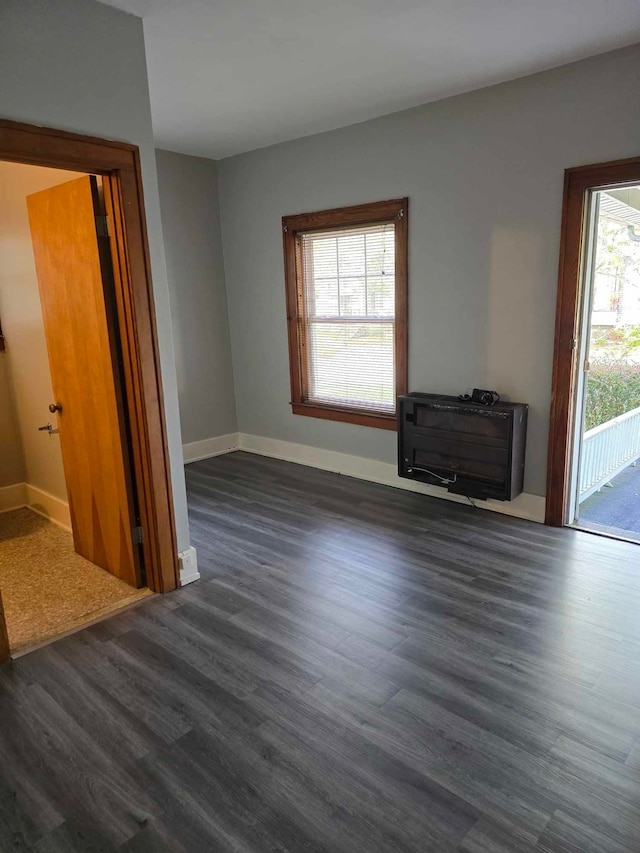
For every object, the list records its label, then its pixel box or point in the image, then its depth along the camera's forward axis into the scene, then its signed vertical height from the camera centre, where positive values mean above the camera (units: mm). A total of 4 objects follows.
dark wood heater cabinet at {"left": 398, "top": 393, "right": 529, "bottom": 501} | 3570 -892
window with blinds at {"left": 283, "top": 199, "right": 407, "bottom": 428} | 4223 -8
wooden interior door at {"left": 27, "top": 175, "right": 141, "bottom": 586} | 2709 -227
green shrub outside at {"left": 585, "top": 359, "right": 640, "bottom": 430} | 3939 -607
